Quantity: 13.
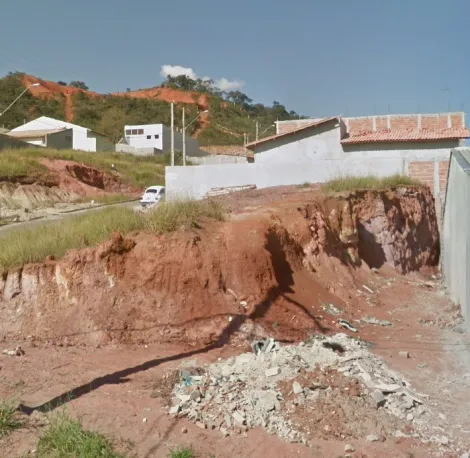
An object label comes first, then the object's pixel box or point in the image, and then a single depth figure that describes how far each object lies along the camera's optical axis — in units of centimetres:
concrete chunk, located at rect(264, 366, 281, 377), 679
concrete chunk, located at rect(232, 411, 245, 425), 586
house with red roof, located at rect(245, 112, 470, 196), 2498
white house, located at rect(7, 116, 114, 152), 4481
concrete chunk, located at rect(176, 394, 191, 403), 624
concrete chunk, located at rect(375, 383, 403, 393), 652
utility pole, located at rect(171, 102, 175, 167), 3303
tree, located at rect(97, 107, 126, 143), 6425
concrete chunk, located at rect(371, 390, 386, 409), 625
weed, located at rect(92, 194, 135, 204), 3198
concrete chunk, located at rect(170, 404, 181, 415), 599
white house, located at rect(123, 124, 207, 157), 5784
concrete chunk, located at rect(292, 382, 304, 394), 641
